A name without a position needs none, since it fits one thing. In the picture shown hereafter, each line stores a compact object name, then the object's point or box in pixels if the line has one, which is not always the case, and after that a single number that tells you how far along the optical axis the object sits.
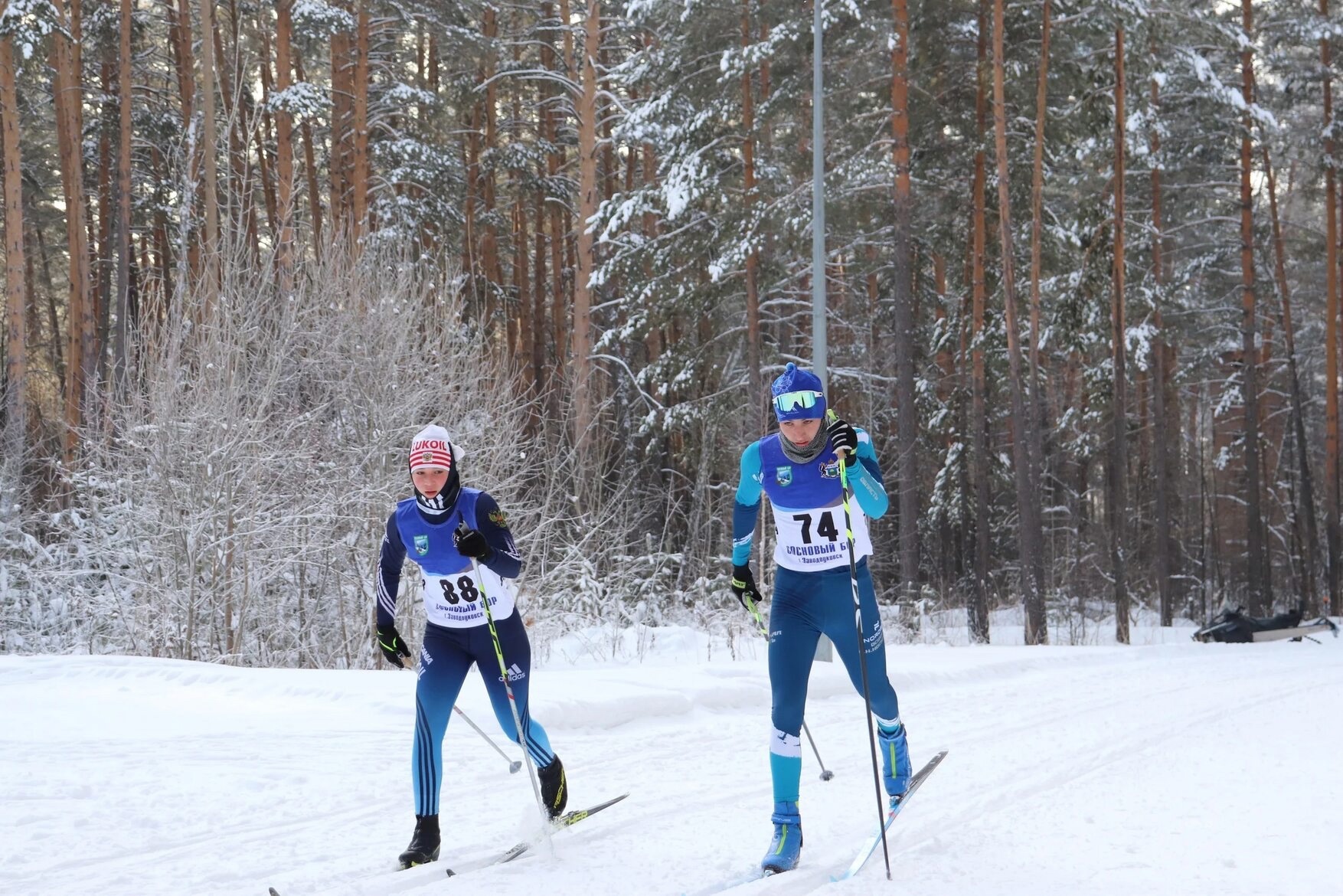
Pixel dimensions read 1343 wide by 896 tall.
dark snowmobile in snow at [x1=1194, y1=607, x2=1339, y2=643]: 18.91
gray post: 12.97
